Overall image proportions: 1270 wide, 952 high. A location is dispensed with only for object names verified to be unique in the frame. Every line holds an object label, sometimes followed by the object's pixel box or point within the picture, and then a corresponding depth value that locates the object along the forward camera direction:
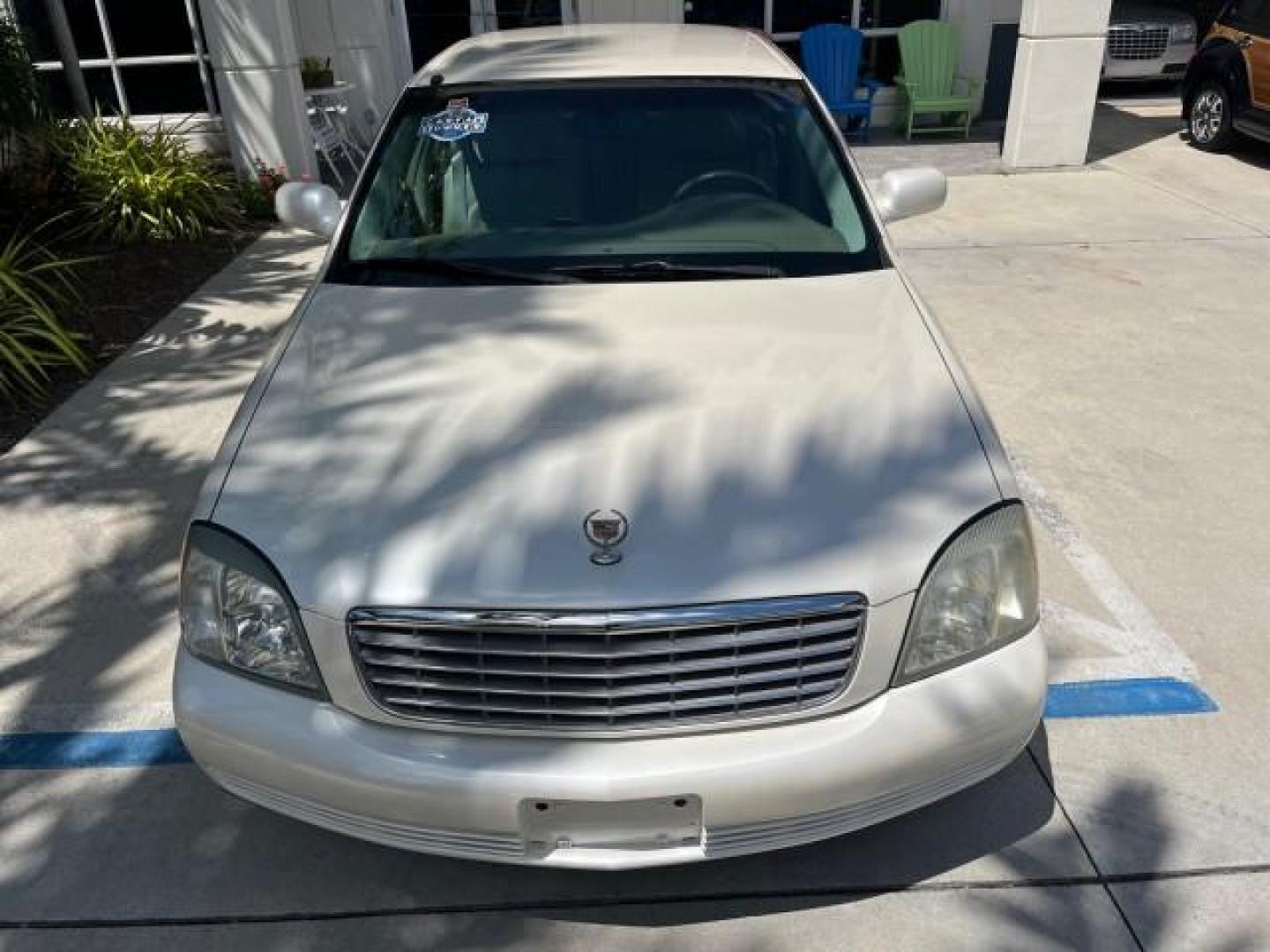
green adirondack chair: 10.63
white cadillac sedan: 2.11
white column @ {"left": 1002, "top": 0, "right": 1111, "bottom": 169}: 9.11
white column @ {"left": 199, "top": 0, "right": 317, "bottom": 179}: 8.07
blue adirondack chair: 10.52
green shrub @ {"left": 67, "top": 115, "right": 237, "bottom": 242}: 7.56
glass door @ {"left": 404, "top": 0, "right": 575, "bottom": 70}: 10.84
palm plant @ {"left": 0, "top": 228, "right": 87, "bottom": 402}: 5.21
